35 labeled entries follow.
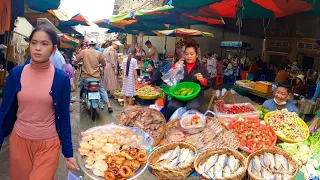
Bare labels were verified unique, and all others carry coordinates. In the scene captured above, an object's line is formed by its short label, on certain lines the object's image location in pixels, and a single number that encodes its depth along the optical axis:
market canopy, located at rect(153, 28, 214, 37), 11.60
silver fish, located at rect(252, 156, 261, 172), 3.43
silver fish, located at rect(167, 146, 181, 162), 3.63
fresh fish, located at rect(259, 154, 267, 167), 3.51
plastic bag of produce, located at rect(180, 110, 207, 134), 4.30
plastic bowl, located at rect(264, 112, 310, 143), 4.24
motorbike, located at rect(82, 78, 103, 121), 7.65
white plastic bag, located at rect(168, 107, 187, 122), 4.87
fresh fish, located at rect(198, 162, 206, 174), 3.32
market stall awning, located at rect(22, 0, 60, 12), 6.54
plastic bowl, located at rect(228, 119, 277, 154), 3.94
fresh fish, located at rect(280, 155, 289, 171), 3.46
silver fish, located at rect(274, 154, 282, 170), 3.45
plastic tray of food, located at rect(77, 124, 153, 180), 3.16
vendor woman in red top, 4.80
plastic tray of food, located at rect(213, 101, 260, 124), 4.86
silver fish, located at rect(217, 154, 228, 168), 3.43
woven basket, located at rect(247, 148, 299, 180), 3.39
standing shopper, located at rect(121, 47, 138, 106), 8.73
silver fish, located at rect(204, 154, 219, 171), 3.41
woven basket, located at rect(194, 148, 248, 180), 3.22
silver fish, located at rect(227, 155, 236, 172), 3.39
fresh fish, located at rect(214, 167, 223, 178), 3.22
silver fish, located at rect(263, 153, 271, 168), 3.49
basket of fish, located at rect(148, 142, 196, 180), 3.37
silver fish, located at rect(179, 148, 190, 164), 3.60
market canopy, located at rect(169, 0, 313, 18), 6.45
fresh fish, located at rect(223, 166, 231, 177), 3.26
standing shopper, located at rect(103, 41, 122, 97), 10.25
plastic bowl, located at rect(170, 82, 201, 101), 4.79
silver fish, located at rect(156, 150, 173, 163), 3.67
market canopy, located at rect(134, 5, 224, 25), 9.24
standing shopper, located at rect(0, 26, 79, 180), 2.57
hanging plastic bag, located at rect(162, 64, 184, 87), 5.04
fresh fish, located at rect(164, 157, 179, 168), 3.47
